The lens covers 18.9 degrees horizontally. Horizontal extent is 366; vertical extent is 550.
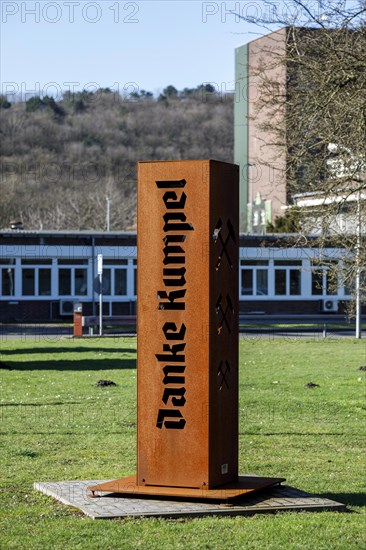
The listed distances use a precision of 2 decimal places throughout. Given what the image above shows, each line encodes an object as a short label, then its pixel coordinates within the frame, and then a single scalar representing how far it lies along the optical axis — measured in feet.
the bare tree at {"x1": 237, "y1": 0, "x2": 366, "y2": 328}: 48.32
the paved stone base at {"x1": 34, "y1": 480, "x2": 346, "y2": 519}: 28.94
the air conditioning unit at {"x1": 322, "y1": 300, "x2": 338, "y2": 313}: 185.77
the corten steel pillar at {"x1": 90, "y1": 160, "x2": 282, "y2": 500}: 31.30
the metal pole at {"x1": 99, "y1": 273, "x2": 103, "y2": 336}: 125.08
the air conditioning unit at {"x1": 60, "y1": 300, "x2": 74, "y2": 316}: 171.42
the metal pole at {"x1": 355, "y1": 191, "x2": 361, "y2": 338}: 54.52
